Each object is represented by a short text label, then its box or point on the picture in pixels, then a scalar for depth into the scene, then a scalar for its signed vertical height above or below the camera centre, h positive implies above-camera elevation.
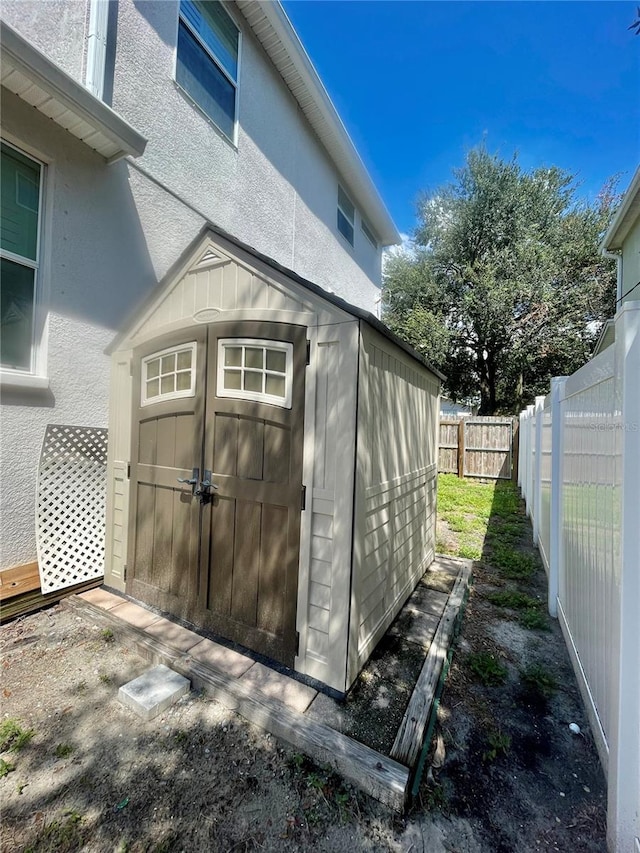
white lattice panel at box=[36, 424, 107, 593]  3.25 -0.72
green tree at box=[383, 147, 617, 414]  13.10 +6.27
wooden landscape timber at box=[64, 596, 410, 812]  1.71 -1.59
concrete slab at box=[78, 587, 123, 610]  3.23 -1.54
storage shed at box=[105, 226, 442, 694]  2.29 -0.20
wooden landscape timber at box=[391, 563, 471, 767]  1.87 -1.58
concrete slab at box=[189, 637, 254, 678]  2.44 -1.56
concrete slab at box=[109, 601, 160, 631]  2.95 -1.55
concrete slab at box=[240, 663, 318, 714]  2.18 -1.58
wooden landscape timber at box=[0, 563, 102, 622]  2.98 -1.40
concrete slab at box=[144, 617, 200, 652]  2.68 -1.55
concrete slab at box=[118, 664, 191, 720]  2.16 -1.61
